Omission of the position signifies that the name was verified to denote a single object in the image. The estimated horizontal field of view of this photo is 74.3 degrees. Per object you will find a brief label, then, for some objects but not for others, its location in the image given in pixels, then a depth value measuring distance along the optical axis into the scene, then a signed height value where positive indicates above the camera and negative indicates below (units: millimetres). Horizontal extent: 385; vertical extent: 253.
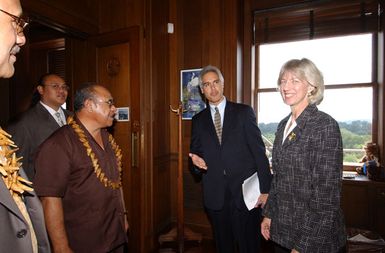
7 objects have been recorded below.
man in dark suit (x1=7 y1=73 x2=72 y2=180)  2145 +1
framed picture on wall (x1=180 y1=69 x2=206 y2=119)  3307 +342
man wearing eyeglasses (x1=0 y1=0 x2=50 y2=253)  796 -260
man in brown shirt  1417 -369
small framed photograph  2873 +64
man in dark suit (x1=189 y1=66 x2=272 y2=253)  2006 -371
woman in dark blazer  1212 -271
